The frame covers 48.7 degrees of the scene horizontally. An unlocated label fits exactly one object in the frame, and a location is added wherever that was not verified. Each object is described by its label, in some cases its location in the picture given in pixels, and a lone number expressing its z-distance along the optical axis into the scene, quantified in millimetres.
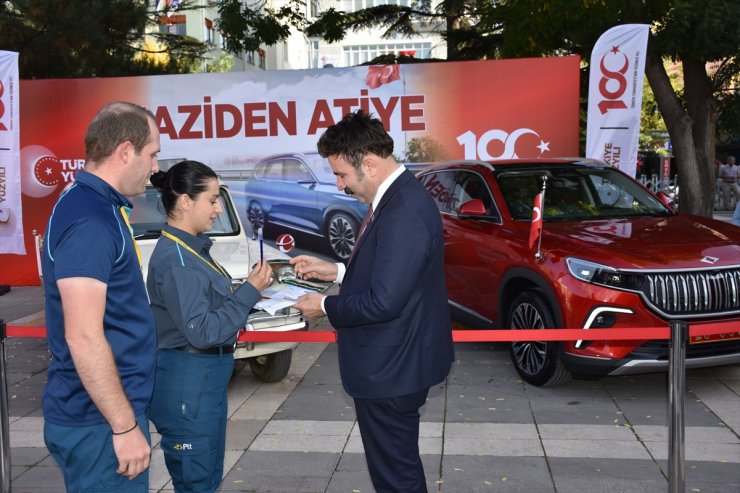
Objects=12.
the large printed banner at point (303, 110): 11328
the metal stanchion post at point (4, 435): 4207
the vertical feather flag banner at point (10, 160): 10523
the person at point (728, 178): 24578
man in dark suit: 2963
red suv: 5945
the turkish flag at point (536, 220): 6391
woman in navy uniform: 3041
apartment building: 18200
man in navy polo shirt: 2328
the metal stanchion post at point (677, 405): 4105
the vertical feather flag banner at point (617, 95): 10148
